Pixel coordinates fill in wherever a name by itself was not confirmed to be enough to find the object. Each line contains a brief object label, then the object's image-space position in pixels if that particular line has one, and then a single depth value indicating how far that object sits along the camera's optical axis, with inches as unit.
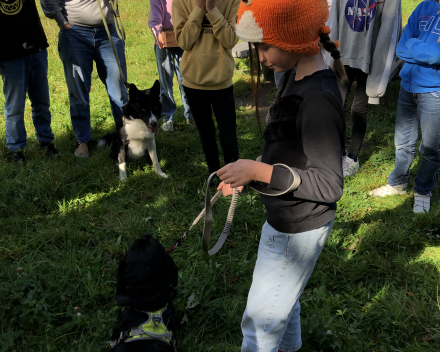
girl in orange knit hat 51.9
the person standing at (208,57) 118.0
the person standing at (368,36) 130.9
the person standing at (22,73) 148.3
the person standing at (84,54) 155.6
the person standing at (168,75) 195.7
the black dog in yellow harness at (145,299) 75.7
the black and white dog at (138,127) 149.4
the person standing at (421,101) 110.3
